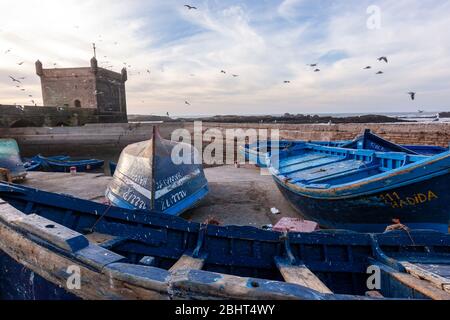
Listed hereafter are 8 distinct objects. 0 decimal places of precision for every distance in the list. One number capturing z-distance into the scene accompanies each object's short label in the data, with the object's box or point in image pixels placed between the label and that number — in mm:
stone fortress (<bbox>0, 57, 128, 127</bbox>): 34475
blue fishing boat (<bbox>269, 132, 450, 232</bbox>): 4301
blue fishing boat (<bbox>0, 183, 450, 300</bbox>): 2432
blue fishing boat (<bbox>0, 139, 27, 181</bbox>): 11078
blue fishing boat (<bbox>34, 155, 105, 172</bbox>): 16859
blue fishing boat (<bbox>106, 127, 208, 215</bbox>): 6098
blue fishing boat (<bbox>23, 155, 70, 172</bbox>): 16000
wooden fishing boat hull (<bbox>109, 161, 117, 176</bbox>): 14047
